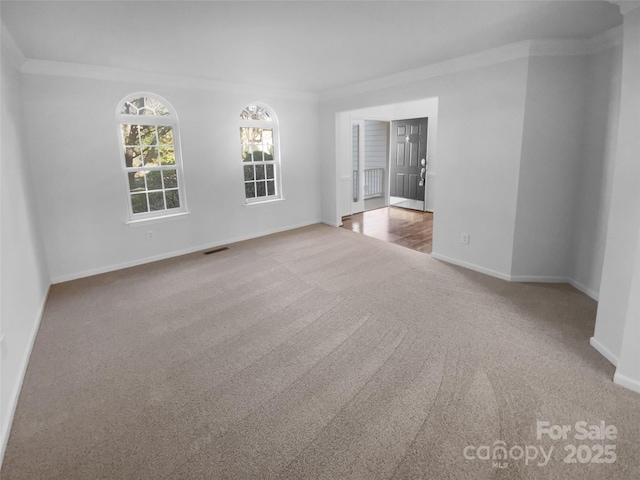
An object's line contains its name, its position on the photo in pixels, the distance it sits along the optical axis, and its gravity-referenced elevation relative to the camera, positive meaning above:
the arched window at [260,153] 5.42 +0.24
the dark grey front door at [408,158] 7.28 +0.16
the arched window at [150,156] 4.35 +0.19
